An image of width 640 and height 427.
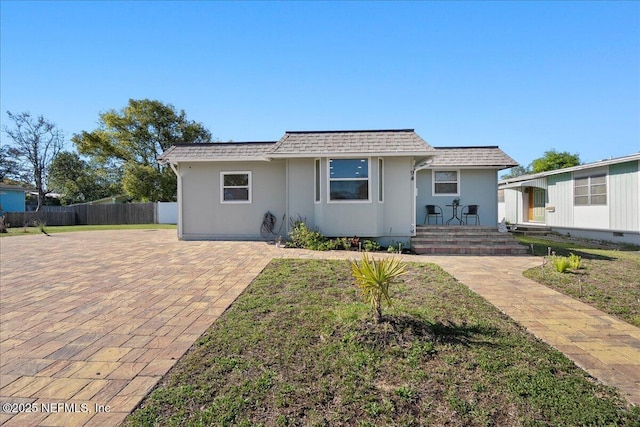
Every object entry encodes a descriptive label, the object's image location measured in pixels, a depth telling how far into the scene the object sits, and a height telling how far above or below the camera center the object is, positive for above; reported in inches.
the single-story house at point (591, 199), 460.8 +24.2
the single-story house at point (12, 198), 1043.9 +65.6
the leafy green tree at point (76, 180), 1388.4 +165.5
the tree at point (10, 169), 1342.3 +214.4
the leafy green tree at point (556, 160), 1293.1 +227.9
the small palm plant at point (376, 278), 126.7 -26.5
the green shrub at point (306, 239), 379.6 -30.9
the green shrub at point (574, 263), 260.1 -42.6
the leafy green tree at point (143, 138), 1041.5 +281.7
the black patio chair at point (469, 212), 502.6 +2.2
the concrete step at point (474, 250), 362.6 -43.8
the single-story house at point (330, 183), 386.3 +45.5
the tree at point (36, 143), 1218.6 +303.2
